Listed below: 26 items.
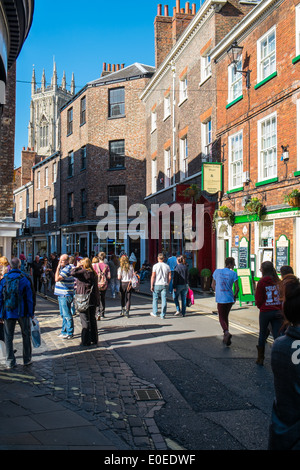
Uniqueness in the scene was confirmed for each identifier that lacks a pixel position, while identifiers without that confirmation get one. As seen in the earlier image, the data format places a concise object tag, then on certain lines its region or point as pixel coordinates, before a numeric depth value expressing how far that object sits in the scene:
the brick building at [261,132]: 12.99
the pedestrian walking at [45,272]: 19.70
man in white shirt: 12.42
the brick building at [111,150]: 32.56
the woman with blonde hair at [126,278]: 12.23
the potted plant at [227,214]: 16.58
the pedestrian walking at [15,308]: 7.09
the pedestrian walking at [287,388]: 2.55
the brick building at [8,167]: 14.98
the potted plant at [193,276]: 19.73
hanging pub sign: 17.20
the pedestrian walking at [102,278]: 12.40
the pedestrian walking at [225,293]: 8.78
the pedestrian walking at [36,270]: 19.41
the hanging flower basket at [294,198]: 12.21
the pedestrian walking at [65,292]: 9.45
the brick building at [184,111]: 18.78
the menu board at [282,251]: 12.95
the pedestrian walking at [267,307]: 7.14
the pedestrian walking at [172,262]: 16.33
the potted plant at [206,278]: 18.25
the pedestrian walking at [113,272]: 17.27
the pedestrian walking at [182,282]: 12.59
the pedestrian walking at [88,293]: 8.65
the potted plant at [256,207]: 14.34
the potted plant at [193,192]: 19.45
